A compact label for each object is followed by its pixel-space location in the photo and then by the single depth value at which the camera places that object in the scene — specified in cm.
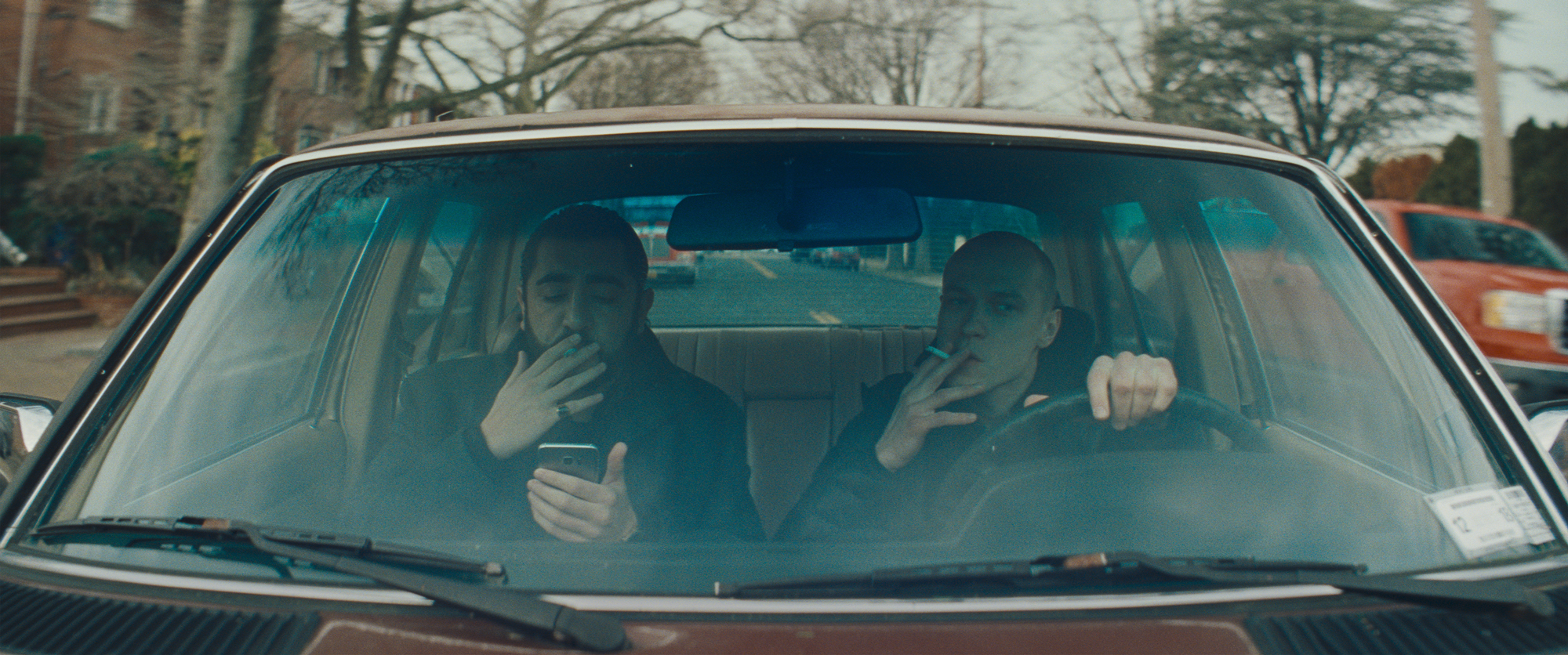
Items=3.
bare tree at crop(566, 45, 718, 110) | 2564
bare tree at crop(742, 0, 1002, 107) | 1719
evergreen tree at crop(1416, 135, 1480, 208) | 2888
